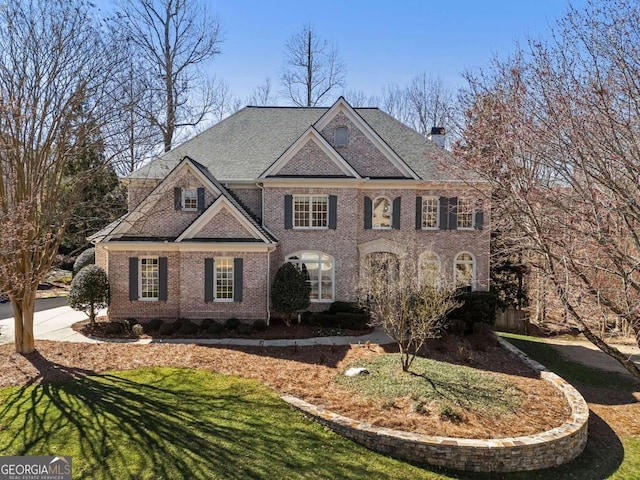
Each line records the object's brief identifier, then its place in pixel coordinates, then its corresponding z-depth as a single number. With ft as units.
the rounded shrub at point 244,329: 51.01
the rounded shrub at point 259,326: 52.39
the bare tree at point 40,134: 35.99
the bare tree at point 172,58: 70.72
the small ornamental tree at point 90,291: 51.70
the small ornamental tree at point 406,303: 38.19
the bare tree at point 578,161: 23.58
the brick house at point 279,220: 54.44
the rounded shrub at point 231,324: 52.44
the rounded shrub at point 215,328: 50.88
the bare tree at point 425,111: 111.10
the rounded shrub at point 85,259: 76.59
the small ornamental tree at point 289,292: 53.88
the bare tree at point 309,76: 112.88
